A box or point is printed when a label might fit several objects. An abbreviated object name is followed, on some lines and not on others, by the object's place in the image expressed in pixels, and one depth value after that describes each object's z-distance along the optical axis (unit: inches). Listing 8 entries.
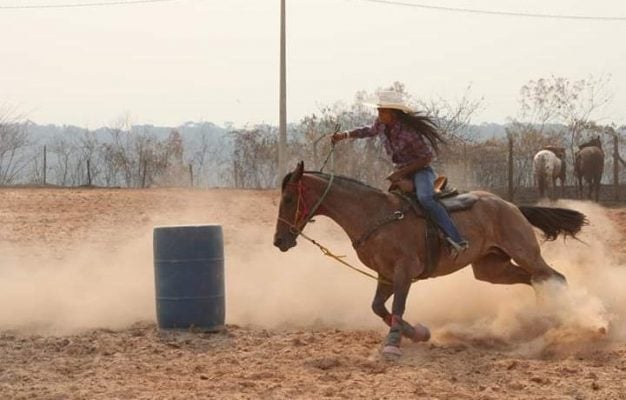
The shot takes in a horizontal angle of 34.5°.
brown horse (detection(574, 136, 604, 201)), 1089.3
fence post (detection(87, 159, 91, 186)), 1318.9
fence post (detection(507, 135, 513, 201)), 1065.5
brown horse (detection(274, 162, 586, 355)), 363.3
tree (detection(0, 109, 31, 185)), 1504.7
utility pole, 1063.0
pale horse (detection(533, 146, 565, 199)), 1069.1
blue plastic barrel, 401.7
